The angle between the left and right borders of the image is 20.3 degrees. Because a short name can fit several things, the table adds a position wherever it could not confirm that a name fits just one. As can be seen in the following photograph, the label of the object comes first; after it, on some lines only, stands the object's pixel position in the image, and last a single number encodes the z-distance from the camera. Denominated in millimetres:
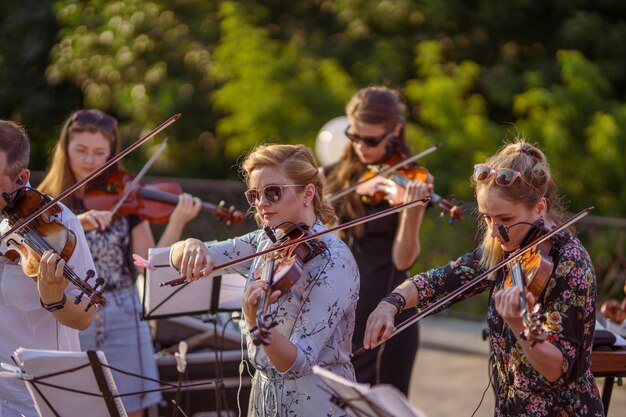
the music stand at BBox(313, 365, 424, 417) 3586
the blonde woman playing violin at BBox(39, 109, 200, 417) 6513
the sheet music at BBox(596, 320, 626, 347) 5969
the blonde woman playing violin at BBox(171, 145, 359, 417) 4236
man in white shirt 4816
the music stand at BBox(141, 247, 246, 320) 6089
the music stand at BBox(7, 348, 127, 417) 4233
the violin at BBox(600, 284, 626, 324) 6025
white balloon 11146
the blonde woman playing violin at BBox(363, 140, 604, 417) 4144
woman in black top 6963
